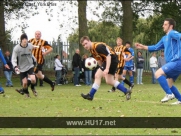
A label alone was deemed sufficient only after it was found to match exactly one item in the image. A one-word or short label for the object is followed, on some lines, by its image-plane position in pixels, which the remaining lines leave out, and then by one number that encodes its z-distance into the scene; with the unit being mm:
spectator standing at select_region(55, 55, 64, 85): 33219
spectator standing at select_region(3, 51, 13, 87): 31577
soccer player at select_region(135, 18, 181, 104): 14508
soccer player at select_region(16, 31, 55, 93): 19922
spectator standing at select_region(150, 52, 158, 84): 35531
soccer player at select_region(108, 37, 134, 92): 22712
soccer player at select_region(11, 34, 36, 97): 17594
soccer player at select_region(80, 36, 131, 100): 15562
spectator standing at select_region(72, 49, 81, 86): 32594
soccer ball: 17969
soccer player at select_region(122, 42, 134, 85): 27625
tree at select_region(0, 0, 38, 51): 38656
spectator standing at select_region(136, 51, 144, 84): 34906
